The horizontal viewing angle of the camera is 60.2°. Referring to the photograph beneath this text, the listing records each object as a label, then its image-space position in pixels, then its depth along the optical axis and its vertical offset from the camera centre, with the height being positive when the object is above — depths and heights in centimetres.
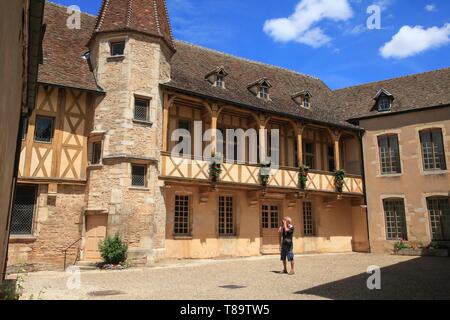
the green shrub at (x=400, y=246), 1761 -68
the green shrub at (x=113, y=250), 1194 -54
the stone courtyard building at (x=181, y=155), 1295 +305
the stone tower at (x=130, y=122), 1298 +385
